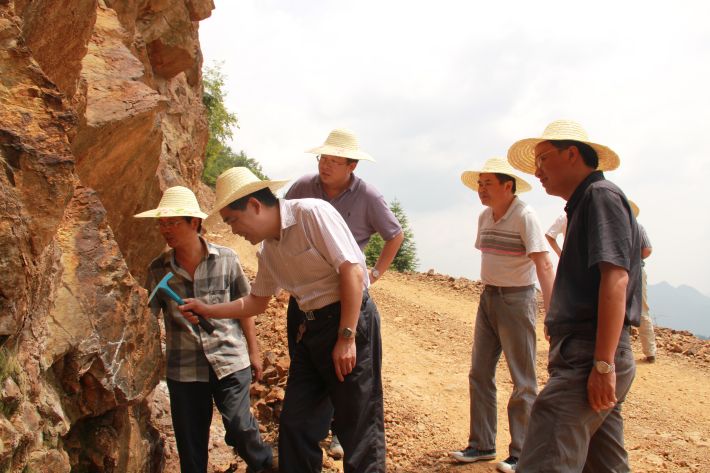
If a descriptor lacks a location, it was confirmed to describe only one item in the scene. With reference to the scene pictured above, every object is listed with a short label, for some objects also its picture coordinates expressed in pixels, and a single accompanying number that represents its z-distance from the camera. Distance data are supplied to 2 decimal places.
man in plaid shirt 4.40
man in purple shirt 5.03
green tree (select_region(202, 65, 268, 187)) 30.00
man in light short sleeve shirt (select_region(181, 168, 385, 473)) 3.59
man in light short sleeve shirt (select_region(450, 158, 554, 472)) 4.89
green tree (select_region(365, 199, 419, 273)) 22.17
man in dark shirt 2.99
